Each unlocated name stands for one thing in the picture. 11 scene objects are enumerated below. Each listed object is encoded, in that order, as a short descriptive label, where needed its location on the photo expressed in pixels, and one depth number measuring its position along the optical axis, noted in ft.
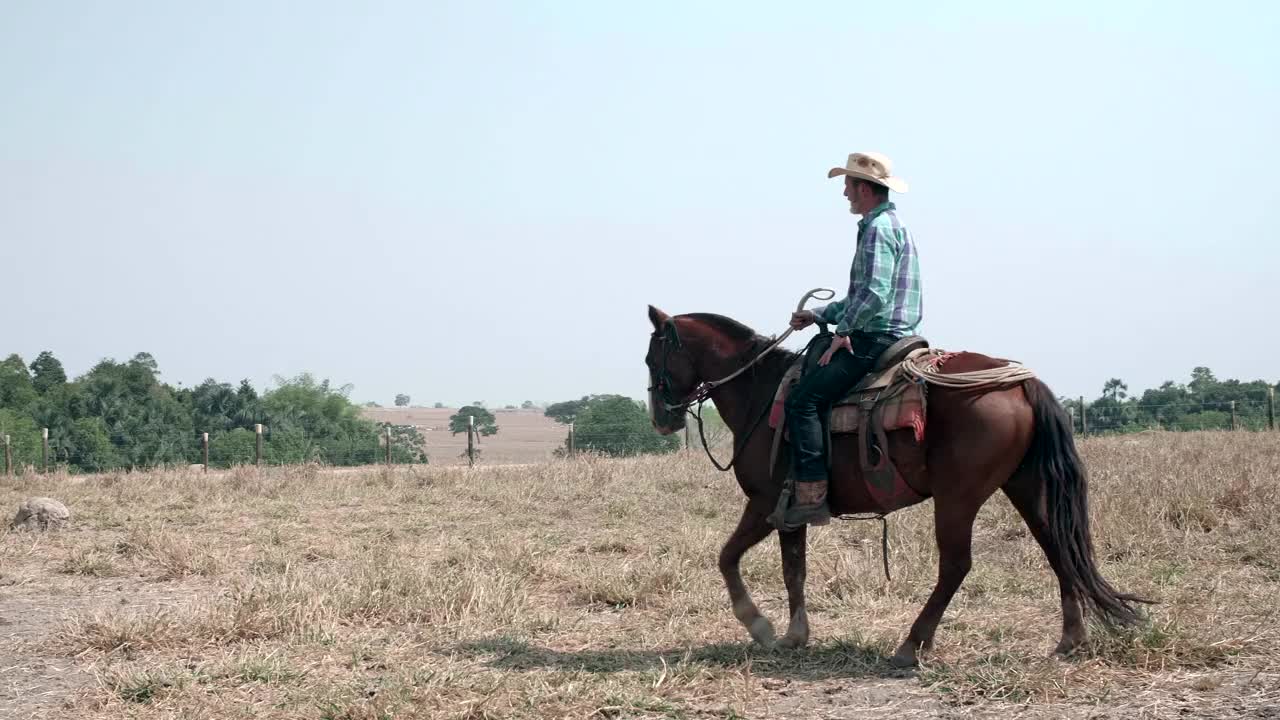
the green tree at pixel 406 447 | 123.65
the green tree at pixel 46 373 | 142.92
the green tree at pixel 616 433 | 99.25
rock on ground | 40.68
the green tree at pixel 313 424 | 118.62
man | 19.89
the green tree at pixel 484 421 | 268.21
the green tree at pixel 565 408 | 283.90
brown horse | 18.65
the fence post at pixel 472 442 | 88.99
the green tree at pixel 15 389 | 135.03
